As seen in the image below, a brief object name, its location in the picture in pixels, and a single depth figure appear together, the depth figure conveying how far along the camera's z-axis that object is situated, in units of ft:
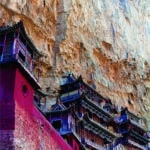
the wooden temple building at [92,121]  64.75
